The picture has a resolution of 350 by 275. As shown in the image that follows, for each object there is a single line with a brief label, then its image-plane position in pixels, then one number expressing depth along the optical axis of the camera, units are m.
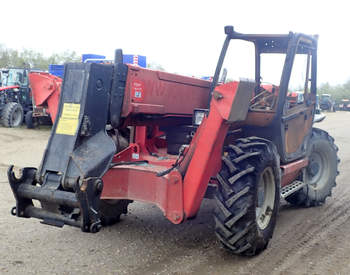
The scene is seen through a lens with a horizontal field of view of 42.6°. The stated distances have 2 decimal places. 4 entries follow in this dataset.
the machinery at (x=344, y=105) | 48.20
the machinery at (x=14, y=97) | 17.50
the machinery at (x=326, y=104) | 40.43
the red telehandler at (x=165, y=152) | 3.97
